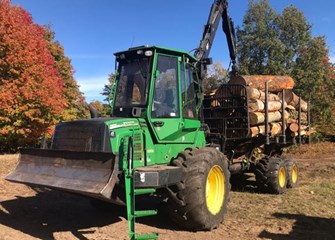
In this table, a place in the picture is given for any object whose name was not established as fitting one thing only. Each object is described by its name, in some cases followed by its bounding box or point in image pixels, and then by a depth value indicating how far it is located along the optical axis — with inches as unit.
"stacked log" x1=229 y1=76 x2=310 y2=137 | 422.9
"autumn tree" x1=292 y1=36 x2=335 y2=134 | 1221.1
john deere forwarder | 245.6
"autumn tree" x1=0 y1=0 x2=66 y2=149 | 800.3
